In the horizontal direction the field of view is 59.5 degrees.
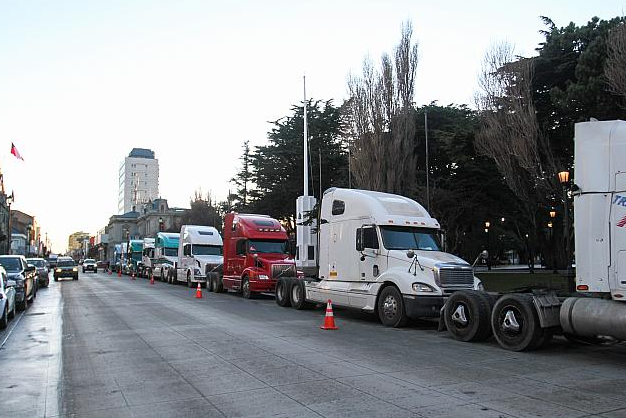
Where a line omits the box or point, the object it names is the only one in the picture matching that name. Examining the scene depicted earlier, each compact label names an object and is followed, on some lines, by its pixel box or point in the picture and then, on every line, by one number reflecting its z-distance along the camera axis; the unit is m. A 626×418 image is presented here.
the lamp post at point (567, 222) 14.31
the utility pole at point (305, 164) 28.49
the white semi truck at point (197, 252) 30.11
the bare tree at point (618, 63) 19.34
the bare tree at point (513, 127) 24.45
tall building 181.12
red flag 44.25
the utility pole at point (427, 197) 26.55
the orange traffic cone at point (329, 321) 12.83
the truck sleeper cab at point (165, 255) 36.11
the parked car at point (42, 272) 31.93
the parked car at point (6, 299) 12.74
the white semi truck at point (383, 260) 12.70
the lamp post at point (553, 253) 38.09
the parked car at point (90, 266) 64.88
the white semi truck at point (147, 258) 42.72
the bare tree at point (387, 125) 27.47
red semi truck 22.20
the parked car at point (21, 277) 17.06
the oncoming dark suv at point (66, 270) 41.56
